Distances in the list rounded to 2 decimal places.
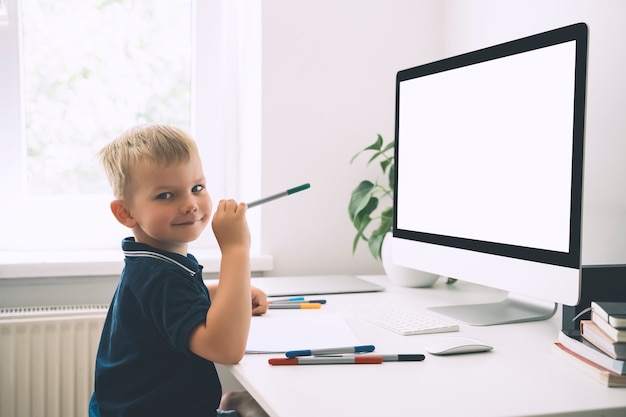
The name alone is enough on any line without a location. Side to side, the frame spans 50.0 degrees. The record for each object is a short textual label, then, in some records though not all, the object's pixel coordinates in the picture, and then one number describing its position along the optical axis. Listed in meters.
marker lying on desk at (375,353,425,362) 1.02
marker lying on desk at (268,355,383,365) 0.99
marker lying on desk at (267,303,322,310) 1.41
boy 1.01
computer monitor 1.08
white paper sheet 1.08
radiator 1.74
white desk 0.81
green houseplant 1.83
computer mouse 1.05
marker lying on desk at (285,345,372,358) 1.02
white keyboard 1.22
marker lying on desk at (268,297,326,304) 1.44
